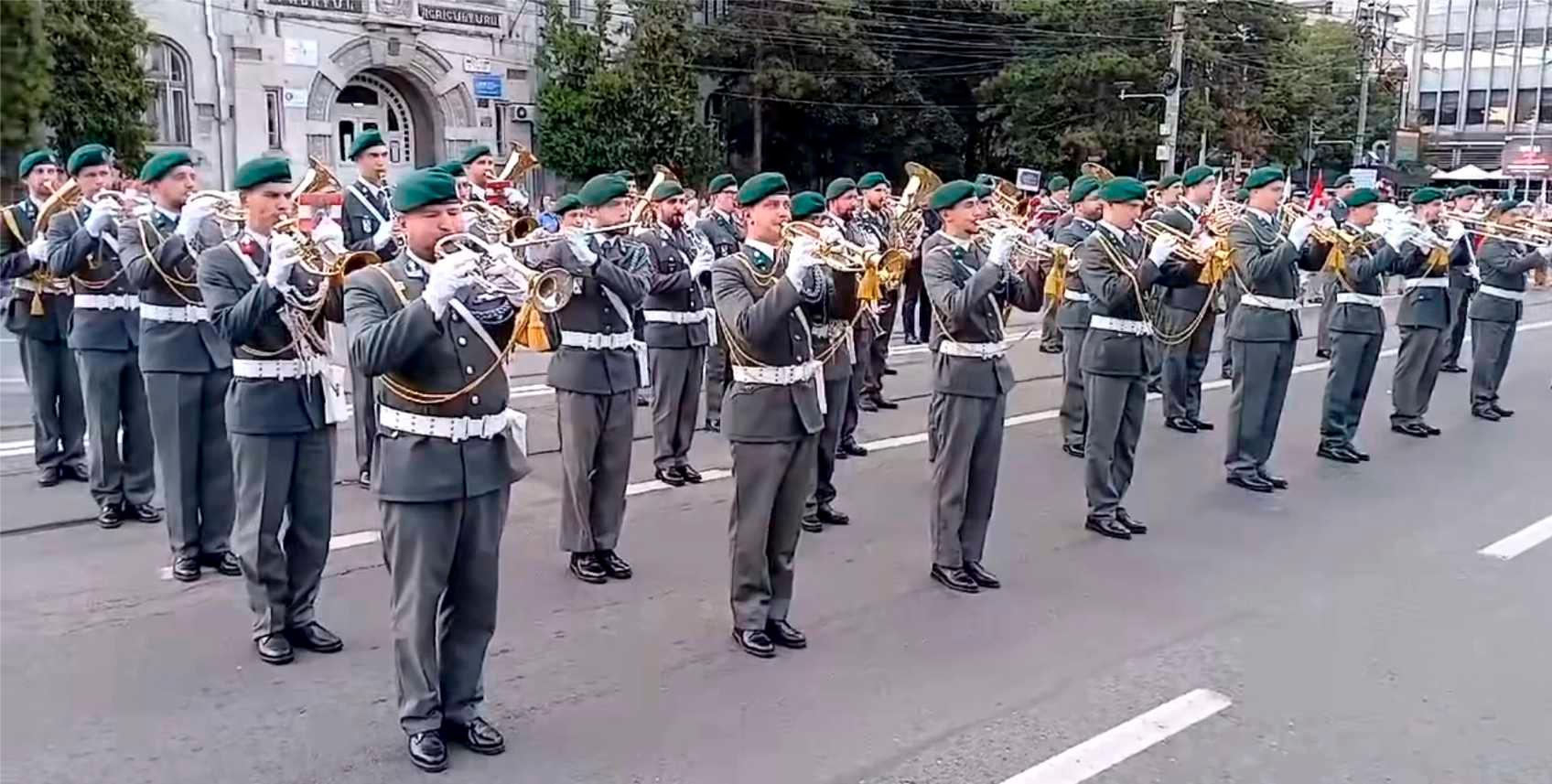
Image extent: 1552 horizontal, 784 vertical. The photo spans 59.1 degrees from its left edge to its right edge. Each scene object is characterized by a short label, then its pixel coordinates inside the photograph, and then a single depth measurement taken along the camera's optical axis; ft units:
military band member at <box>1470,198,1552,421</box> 39.01
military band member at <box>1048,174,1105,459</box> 32.63
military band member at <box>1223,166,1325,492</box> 28.91
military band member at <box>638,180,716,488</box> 28.89
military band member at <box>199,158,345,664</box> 17.89
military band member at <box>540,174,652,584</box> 21.94
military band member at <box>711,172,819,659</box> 18.53
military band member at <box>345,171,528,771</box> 14.65
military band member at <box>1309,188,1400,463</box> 31.78
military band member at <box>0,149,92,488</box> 26.43
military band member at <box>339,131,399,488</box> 26.14
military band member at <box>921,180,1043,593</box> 21.54
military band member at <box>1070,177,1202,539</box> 24.50
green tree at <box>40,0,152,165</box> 60.80
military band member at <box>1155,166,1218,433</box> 36.24
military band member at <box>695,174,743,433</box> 34.14
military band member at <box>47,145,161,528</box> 23.97
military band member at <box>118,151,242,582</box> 20.99
